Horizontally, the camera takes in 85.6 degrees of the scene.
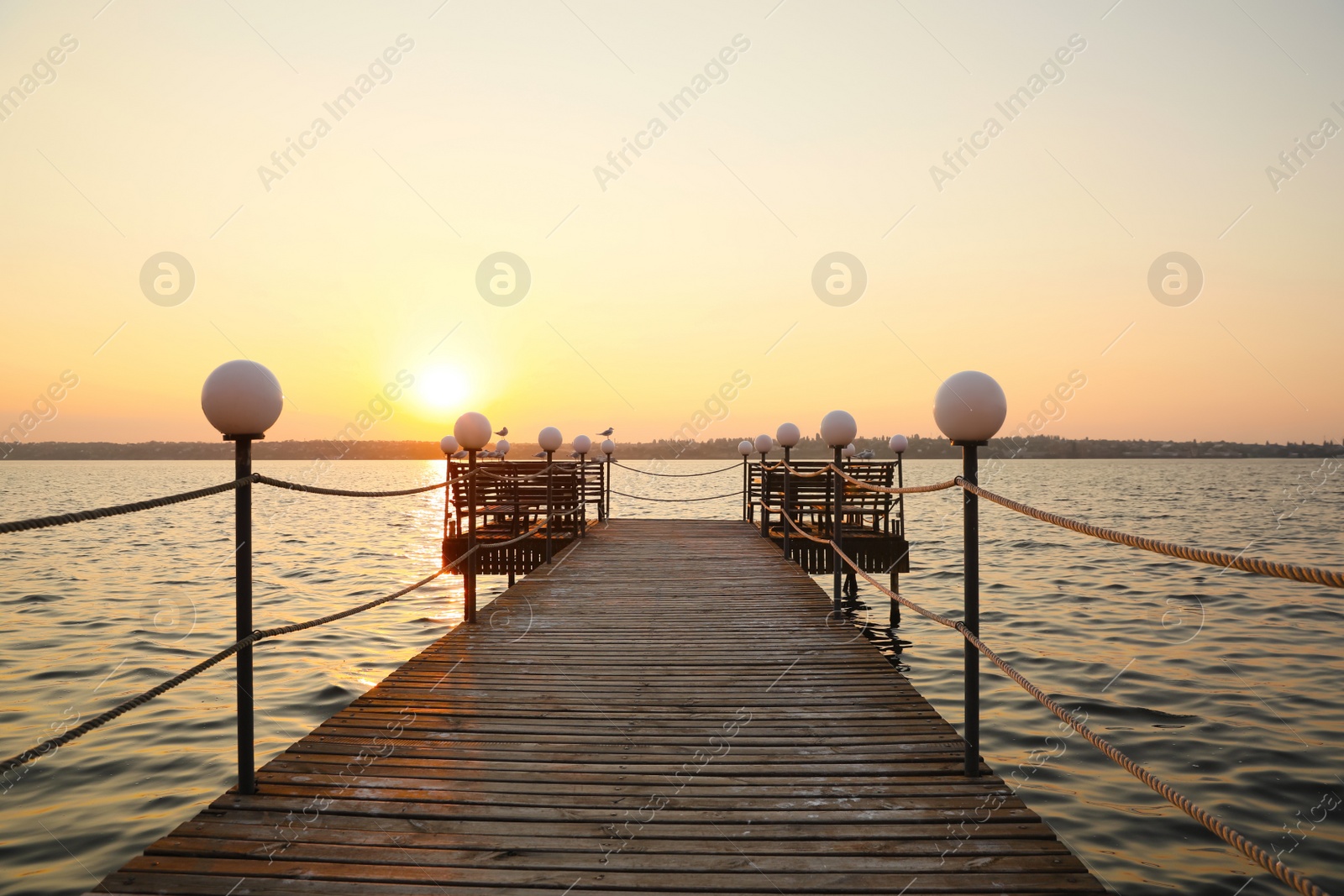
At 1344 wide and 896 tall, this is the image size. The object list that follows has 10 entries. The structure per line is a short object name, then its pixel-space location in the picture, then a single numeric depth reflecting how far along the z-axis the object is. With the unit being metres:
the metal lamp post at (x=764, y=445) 14.26
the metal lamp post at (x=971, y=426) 3.22
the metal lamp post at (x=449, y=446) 14.73
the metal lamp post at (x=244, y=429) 3.01
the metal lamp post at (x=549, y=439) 10.80
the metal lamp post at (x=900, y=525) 12.59
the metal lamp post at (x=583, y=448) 12.42
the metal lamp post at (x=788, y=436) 11.55
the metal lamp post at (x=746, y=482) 15.36
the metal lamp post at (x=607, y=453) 14.47
